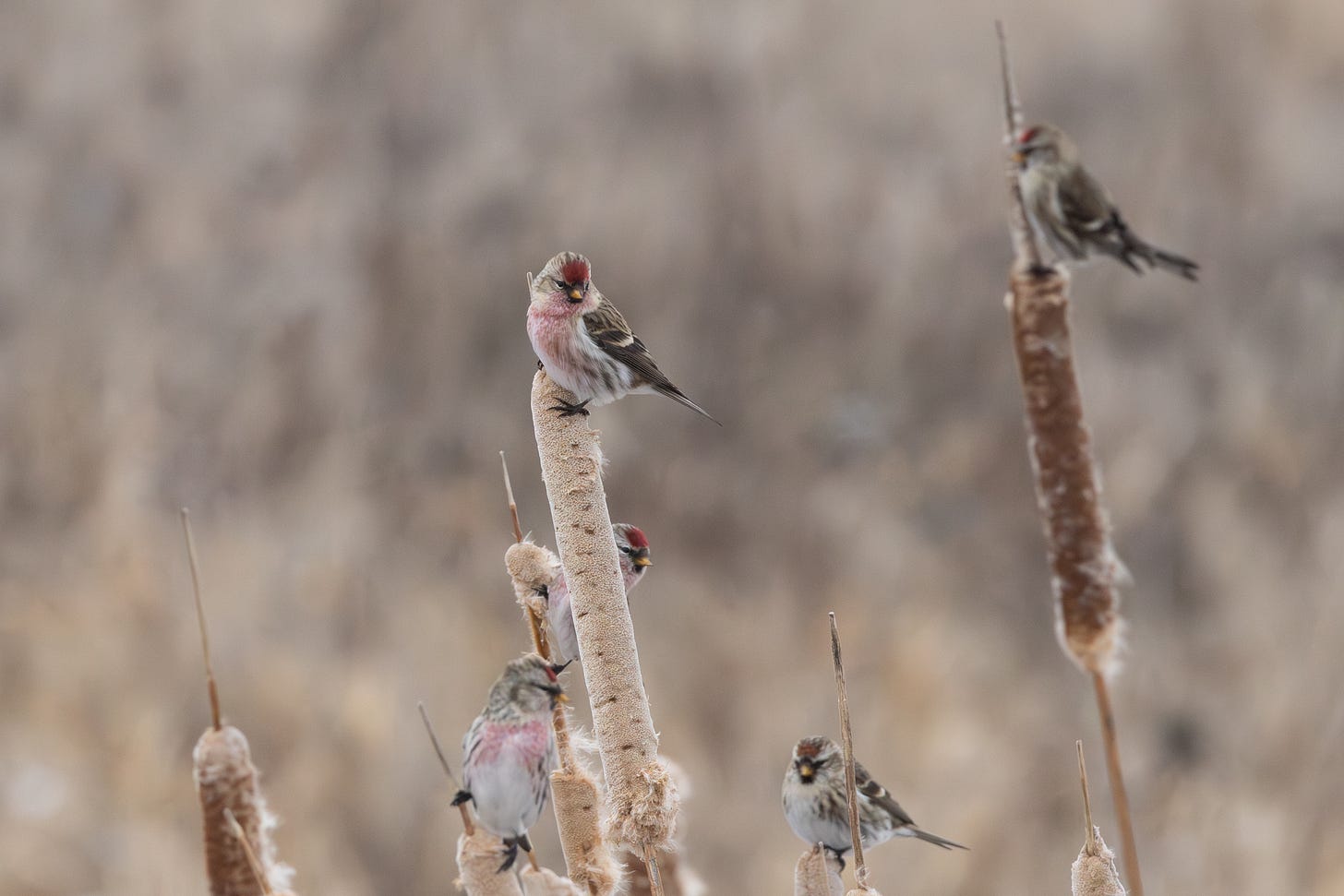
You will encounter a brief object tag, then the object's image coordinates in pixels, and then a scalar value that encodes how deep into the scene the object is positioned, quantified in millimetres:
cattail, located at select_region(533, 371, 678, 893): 11535
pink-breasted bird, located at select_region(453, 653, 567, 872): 11493
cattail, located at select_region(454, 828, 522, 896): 11433
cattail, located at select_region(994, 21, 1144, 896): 11333
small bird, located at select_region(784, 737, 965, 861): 11999
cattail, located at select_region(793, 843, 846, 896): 11632
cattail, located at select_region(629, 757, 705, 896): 11722
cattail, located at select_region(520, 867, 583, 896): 11446
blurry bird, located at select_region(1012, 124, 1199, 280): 11426
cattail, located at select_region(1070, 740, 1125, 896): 11464
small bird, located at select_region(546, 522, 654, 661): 11865
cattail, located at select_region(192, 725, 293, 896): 11420
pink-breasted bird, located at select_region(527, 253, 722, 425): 11698
